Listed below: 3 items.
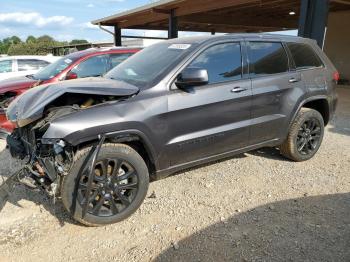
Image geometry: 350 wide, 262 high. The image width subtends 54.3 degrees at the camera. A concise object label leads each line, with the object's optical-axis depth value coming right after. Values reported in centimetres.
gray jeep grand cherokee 322
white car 1092
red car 649
